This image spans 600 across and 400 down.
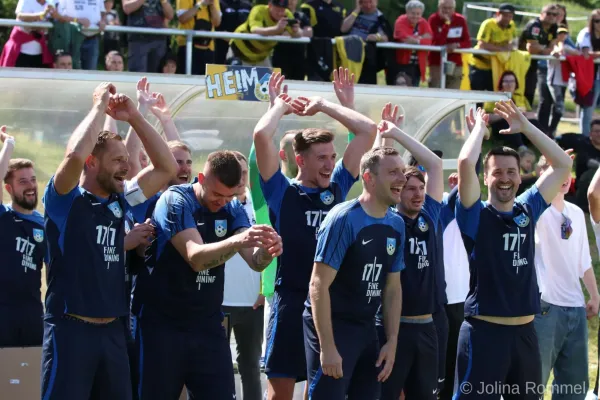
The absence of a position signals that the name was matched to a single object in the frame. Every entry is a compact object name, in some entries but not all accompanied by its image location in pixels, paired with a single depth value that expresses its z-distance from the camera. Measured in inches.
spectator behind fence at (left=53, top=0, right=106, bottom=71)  454.9
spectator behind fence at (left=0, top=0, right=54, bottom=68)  446.9
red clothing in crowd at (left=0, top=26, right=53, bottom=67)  447.4
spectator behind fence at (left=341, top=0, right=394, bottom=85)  520.4
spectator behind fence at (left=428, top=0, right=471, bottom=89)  562.3
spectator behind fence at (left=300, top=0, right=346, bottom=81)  507.5
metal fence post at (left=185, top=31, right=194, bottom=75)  480.4
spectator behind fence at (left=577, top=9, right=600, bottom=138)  611.3
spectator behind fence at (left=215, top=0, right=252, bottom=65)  509.7
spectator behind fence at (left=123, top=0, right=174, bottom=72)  479.8
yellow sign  339.3
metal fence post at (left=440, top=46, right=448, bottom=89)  549.7
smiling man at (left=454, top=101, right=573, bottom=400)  263.2
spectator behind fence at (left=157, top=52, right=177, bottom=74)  477.1
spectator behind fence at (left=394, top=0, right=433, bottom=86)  541.6
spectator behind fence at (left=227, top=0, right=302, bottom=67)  497.0
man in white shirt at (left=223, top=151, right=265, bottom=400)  306.7
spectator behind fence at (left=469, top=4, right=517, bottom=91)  568.4
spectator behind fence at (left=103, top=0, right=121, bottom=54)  495.2
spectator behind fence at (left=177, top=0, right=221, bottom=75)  493.0
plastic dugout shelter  347.3
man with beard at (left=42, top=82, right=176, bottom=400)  221.9
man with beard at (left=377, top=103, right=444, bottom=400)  265.6
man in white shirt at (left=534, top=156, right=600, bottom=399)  319.3
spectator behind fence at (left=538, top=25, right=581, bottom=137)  607.8
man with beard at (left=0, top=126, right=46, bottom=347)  288.7
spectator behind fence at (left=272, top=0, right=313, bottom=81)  510.6
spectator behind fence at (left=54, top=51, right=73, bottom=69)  433.4
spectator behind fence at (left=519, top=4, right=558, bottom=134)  596.1
